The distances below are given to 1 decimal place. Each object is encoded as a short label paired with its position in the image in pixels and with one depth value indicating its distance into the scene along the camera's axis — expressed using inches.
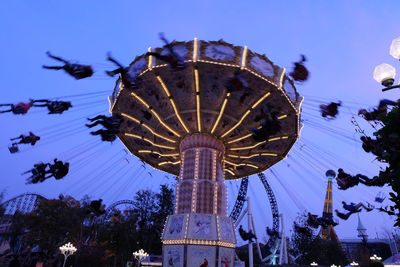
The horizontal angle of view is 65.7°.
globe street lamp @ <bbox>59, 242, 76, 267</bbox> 973.3
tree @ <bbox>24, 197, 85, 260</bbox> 1273.4
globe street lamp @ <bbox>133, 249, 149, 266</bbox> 1205.7
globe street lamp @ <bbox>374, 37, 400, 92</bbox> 211.8
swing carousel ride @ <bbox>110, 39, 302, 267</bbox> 604.4
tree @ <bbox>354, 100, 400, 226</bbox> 191.6
